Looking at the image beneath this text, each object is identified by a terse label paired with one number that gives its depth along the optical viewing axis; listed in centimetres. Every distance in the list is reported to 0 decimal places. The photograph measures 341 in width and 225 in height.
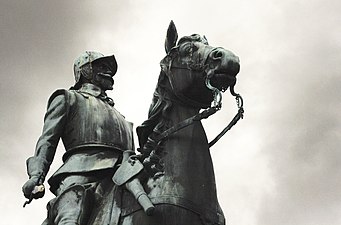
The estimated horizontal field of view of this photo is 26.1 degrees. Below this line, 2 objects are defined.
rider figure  875
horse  793
